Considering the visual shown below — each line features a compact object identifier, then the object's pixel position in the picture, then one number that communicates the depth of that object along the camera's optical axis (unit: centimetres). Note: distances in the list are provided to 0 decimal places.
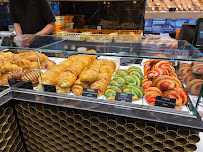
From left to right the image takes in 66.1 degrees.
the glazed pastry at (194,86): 100
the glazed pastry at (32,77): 135
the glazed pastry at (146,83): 123
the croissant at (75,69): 130
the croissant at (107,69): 139
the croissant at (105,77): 130
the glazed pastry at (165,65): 130
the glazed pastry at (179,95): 106
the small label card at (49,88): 129
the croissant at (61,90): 127
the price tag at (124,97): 114
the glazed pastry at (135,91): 115
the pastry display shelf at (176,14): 218
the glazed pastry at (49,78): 127
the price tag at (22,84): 135
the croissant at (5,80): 141
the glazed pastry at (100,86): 121
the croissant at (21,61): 147
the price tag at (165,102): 106
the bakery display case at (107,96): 107
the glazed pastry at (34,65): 143
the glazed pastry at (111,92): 118
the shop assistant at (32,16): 249
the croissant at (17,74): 136
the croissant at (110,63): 150
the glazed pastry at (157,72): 124
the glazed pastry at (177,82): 115
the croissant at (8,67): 144
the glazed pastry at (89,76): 123
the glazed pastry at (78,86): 124
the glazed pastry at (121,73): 140
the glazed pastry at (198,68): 100
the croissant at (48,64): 144
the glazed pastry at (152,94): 110
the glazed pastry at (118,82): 126
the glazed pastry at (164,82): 111
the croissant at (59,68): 137
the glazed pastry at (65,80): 121
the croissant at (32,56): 147
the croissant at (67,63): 146
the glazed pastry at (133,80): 128
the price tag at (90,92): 120
